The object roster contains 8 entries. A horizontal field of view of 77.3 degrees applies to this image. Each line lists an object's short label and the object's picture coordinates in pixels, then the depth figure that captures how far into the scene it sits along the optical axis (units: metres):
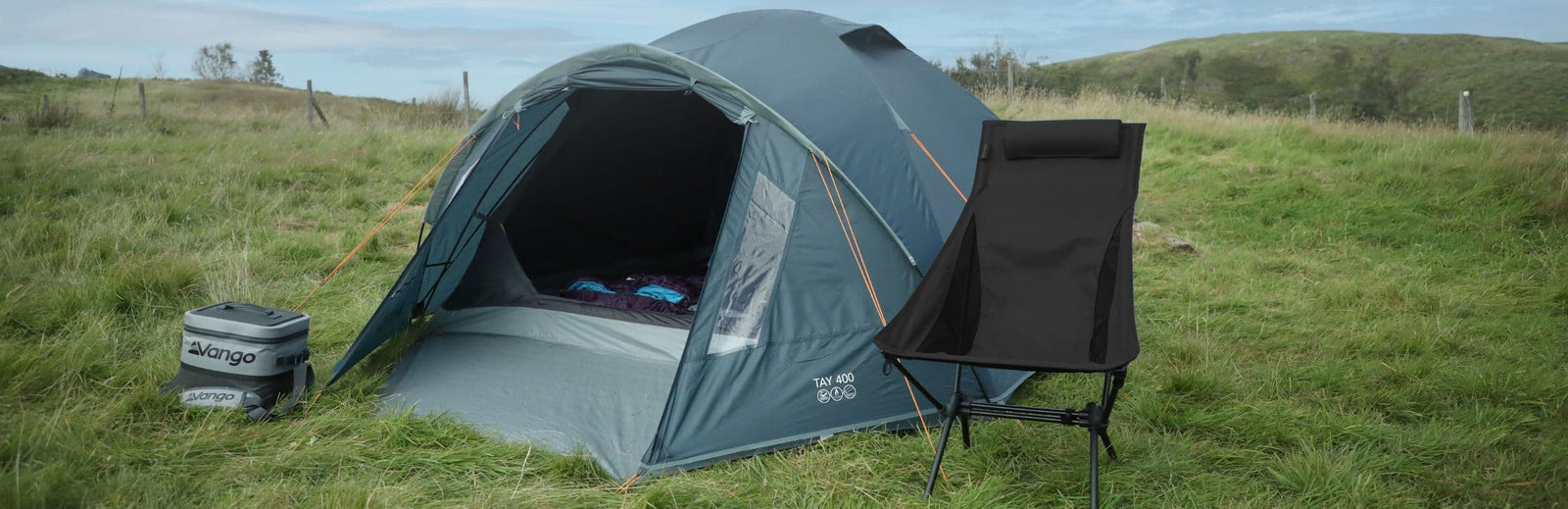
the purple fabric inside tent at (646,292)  4.37
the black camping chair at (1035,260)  2.96
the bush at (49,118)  10.44
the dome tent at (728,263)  3.29
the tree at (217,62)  30.80
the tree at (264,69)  33.34
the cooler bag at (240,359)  3.45
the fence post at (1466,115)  10.55
